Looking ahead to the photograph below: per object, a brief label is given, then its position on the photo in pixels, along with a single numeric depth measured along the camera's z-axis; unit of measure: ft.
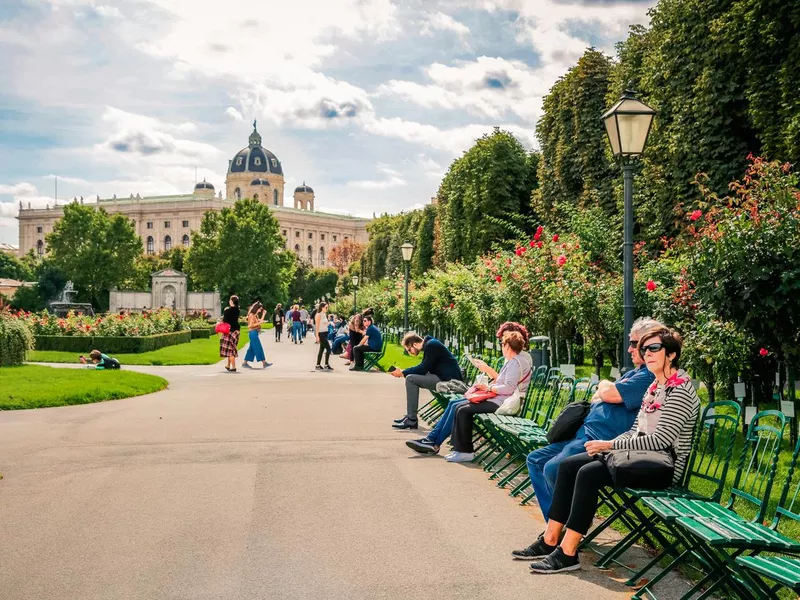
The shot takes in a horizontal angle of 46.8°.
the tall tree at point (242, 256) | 243.81
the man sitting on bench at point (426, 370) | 35.73
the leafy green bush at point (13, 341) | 64.59
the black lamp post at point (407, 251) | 84.66
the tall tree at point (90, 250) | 249.55
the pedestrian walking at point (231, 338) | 67.36
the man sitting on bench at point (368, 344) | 71.05
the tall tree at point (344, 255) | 410.10
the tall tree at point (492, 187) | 126.82
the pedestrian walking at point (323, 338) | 73.05
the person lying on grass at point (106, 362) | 62.18
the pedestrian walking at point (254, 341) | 74.61
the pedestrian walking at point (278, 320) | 140.56
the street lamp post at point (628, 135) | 26.71
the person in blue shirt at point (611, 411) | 18.65
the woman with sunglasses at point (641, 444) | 16.90
